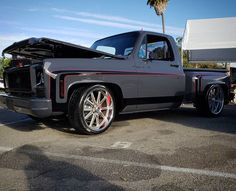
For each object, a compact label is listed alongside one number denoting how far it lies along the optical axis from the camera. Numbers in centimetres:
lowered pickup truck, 291
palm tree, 1694
